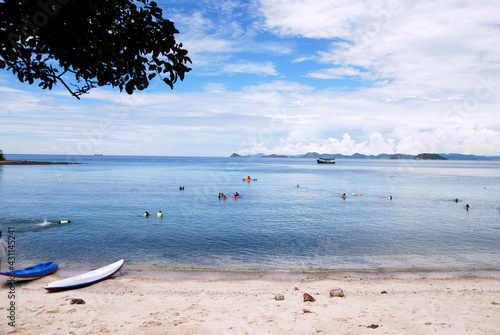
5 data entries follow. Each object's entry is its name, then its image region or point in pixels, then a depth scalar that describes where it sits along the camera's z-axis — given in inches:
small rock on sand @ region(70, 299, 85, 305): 523.5
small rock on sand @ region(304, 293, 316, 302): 531.2
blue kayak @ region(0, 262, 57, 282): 625.9
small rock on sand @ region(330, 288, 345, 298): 557.6
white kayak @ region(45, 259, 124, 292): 588.9
